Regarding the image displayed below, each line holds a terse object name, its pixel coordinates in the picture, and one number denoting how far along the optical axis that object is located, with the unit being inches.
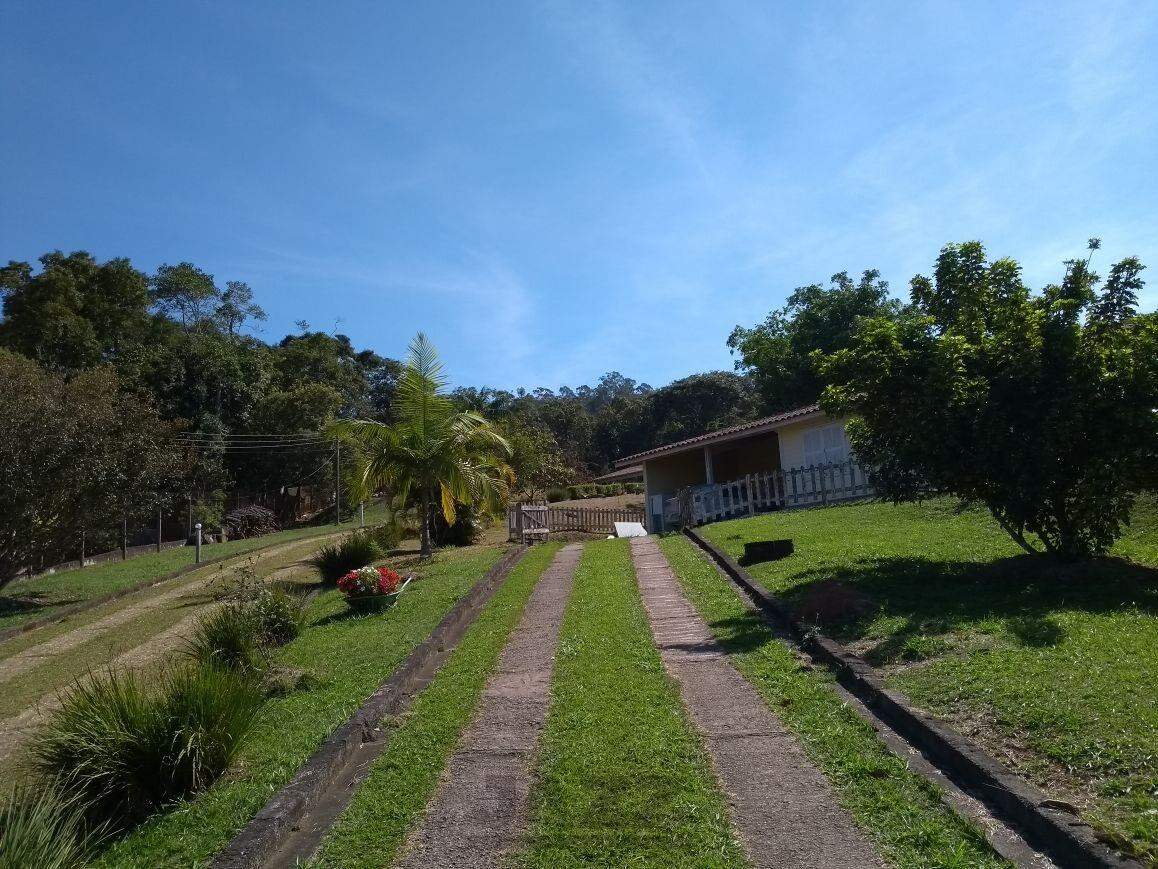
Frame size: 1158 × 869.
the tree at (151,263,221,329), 1999.3
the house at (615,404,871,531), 780.0
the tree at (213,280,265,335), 2144.4
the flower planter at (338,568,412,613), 459.8
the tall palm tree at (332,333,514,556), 705.6
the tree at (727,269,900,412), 1243.2
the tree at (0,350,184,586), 649.6
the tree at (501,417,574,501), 1221.1
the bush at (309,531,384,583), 629.9
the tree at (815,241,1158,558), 344.2
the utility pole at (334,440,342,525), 1542.1
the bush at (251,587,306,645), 400.3
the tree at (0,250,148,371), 1433.3
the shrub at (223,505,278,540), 1524.4
